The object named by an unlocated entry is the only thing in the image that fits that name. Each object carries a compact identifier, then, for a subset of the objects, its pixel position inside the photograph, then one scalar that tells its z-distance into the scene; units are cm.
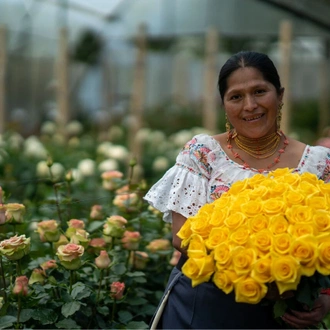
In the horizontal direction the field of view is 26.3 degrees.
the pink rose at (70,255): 250
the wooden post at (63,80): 902
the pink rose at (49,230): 280
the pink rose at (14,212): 273
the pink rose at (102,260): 260
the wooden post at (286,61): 780
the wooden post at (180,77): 1553
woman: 222
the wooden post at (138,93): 792
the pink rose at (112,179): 343
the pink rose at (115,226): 281
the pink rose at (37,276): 272
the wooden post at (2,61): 798
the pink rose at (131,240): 292
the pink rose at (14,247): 245
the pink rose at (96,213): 319
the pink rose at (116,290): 268
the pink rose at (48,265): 279
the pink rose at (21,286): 243
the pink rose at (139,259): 306
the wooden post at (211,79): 821
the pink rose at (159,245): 311
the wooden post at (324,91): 1156
